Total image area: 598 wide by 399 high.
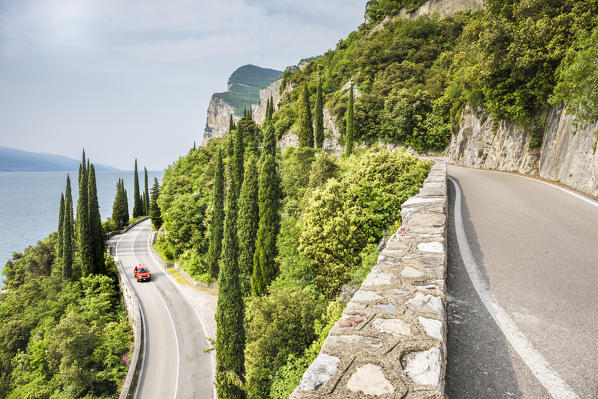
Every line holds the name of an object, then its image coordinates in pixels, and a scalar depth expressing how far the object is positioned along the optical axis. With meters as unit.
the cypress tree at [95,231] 30.48
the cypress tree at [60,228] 36.56
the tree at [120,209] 55.41
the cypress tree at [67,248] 31.84
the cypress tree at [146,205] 66.62
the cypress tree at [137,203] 61.89
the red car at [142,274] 30.72
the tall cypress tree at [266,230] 20.39
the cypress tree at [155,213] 46.34
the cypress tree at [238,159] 32.83
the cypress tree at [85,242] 29.62
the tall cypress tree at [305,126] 39.62
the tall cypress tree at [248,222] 23.91
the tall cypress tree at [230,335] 15.81
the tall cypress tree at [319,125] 41.41
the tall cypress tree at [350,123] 37.28
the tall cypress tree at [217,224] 27.80
